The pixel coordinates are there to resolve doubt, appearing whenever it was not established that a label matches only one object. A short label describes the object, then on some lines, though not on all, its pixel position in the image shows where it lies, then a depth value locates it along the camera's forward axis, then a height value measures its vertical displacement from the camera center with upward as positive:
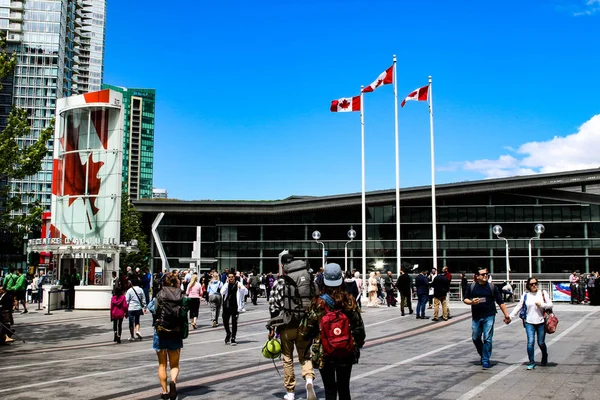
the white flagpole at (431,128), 33.72 +7.11
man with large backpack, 8.37 -0.70
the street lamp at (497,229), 43.97 +2.02
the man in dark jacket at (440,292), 20.22 -1.15
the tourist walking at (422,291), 21.53 -1.16
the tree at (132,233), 75.12 +3.17
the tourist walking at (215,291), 19.07 -1.00
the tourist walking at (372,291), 27.89 -1.52
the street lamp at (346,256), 52.04 +0.19
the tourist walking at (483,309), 11.13 -0.96
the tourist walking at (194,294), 19.41 -1.12
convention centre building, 57.91 +3.27
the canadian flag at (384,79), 33.12 +9.67
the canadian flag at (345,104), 34.37 +8.62
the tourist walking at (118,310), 16.50 -1.37
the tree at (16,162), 18.70 +3.05
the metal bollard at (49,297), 26.46 -1.62
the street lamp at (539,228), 44.00 +2.10
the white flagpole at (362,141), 33.81 +6.55
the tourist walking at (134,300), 16.61 -1.11
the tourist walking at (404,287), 23.55 -1.12
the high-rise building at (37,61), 118.25 +38.82
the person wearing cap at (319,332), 6.39 -0.78
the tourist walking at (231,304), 14.88 -1.11
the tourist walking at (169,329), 8.66 -0.98
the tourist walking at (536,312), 11.20 -1.01
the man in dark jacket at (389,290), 29.64 -1.55
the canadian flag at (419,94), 33.44 +8.93
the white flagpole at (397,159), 32.84 +5.35
